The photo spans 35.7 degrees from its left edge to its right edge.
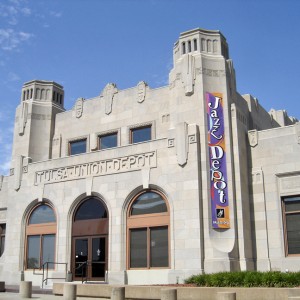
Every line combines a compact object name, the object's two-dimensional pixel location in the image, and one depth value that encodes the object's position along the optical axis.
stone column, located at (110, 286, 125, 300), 17.44
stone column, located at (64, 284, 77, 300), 19.34
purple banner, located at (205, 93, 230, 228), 24.11
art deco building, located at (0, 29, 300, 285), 24.33
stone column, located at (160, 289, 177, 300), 16.28
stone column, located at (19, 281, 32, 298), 21.50
